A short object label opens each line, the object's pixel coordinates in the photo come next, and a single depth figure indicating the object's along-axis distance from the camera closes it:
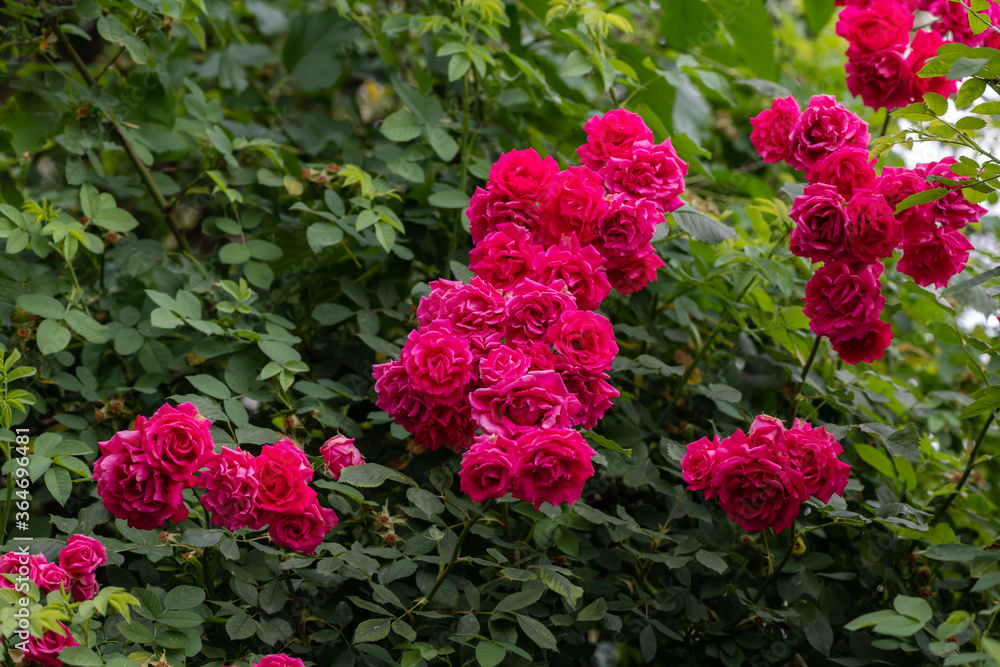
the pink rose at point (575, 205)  2.02
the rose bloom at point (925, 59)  2.14
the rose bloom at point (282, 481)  1.97
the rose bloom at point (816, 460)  2.00
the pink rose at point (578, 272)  2.00
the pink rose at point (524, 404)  1.92
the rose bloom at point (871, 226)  2.02
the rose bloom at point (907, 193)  2.04
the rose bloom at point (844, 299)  2.05
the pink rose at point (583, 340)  1.95
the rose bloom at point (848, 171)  2.05
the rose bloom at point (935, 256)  2.05
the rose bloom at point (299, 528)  1.98
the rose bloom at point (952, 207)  2.04
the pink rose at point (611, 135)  2.07
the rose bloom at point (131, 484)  1.95
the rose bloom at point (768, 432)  2.01
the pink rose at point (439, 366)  1.95
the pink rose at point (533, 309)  1.97
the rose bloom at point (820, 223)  2.03
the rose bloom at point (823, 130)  2.08
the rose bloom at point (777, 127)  2.11
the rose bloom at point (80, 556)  1.96
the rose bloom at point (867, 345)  2.08
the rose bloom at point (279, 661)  1.95
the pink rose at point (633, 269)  2.05
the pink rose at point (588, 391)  1.96
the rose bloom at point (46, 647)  1.91
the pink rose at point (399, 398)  1.98
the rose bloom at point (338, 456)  2.03
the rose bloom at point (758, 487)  1.99
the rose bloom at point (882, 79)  2.15
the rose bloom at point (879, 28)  2.15
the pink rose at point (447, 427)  1.97
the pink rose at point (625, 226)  2.03
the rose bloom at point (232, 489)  1.96
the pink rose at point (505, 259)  2.01
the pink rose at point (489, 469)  1.91
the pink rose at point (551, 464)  1.91
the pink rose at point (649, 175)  2.04
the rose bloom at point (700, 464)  2.01
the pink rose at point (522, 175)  2.04
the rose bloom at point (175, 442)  1.95
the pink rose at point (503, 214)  2.04
